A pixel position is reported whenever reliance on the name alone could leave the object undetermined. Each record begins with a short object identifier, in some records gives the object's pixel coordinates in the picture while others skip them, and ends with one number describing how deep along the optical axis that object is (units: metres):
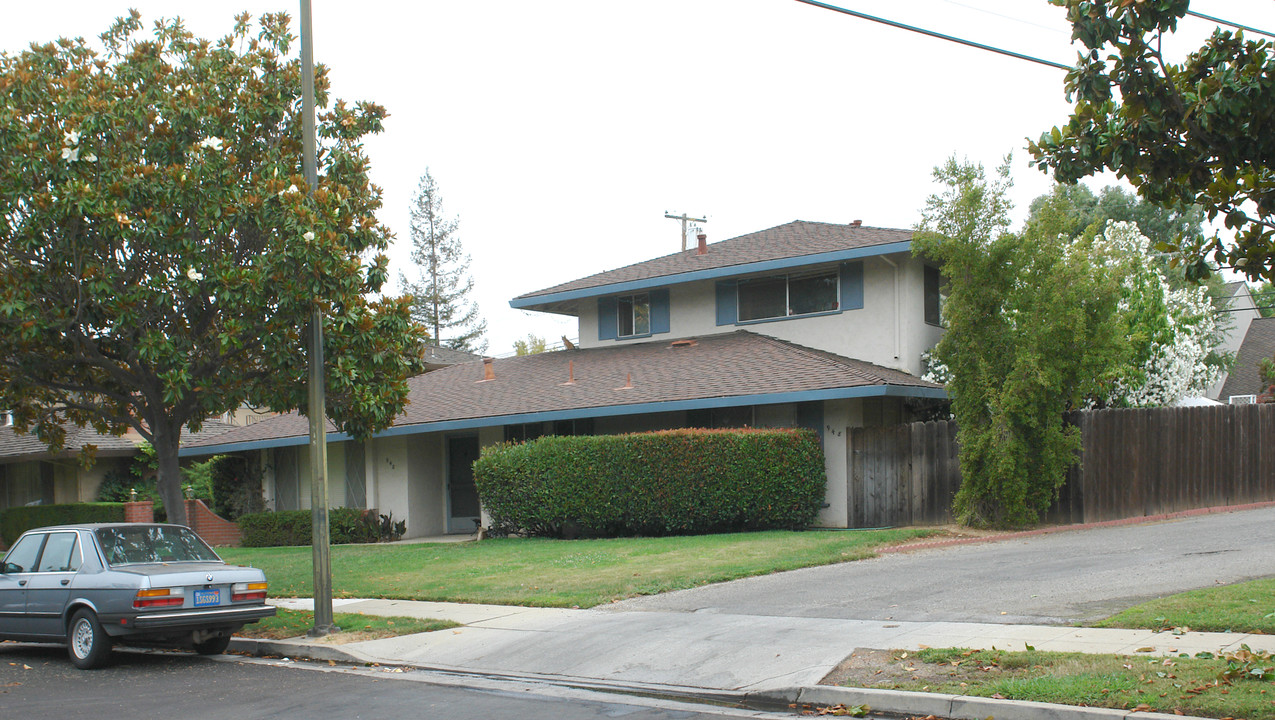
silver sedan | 10.70
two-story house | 20.72
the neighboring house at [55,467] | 32.41
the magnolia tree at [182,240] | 13.08
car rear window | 11.49
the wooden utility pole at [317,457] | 11.98
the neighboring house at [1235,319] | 42.38
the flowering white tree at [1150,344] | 22.83
